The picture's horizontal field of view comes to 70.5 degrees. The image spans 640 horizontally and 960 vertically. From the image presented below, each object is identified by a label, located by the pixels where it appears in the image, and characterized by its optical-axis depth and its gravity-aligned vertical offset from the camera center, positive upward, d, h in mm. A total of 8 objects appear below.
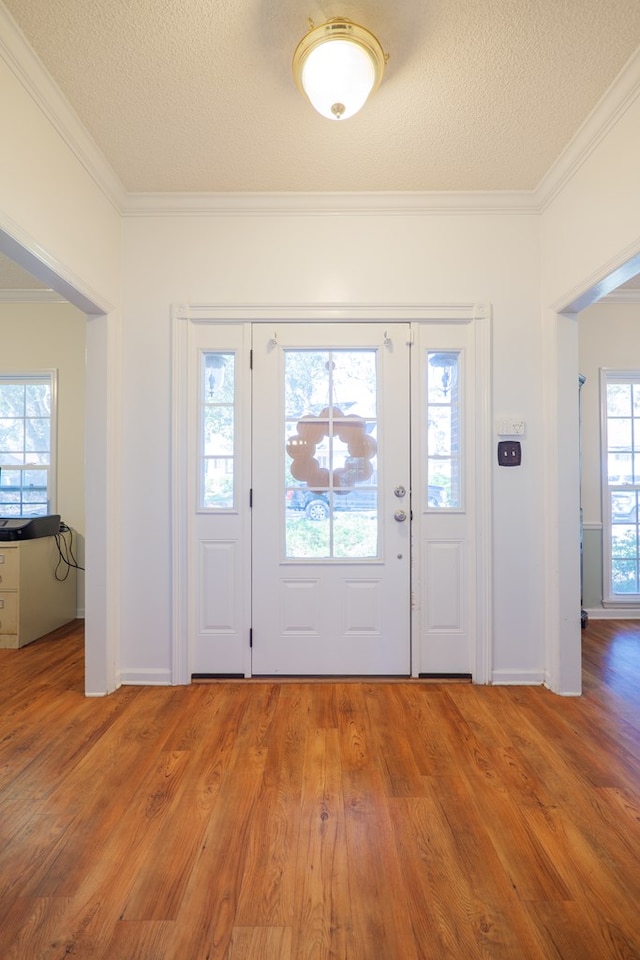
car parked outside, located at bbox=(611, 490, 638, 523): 4098 -194
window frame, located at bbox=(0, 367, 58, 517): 4016 +430
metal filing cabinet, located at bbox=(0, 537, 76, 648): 3379 -836
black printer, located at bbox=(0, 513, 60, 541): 3432 -343
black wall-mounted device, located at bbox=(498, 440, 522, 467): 2707 +188
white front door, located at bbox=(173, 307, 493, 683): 2738 -97
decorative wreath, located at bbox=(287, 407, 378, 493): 2754 +201
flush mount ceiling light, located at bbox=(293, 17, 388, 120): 1652 +1573
